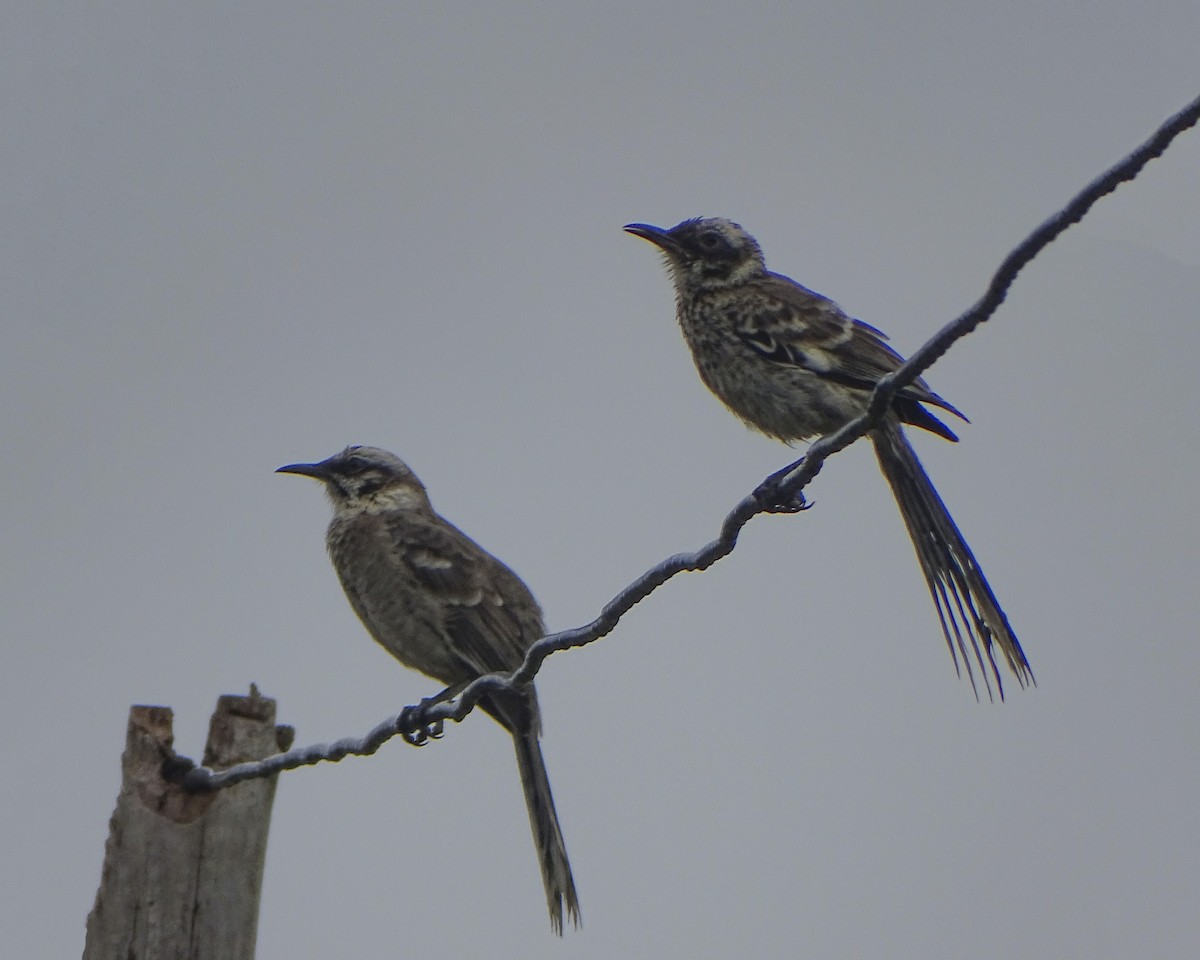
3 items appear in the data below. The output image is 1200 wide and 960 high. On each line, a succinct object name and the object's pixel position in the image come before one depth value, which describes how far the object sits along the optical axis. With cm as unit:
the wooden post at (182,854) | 886
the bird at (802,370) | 1126
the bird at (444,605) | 1440
